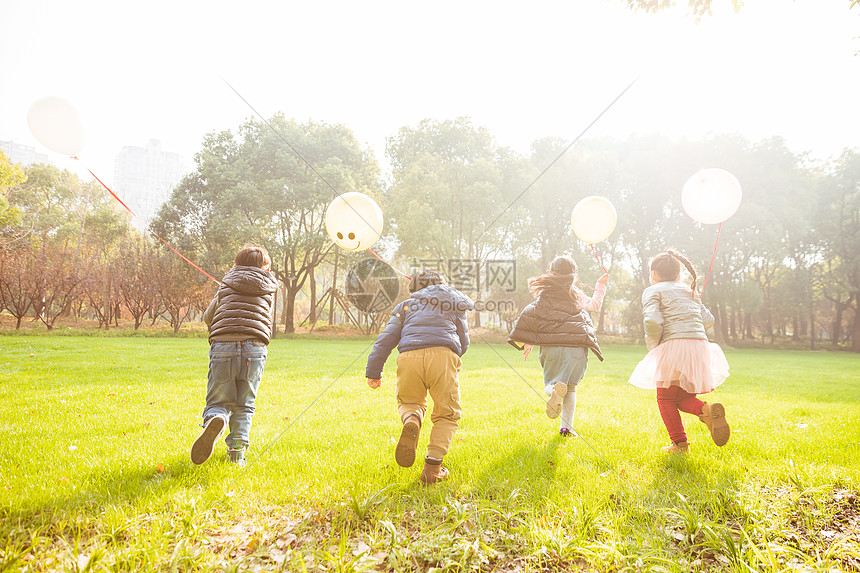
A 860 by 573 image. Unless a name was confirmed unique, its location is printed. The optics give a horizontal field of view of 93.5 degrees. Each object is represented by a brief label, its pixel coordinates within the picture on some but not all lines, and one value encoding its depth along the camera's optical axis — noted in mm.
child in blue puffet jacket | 3068
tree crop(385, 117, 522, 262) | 20458
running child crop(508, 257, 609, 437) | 4309
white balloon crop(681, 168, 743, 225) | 4797
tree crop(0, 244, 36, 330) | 17922
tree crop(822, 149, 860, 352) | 24812
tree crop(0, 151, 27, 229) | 14324
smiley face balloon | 5414
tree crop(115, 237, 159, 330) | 20484
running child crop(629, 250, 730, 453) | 3631
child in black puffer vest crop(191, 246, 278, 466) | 3381
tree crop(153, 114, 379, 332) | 20422
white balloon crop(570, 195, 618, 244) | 5277
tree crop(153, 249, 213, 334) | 20484
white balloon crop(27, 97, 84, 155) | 4656
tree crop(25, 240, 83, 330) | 18359
